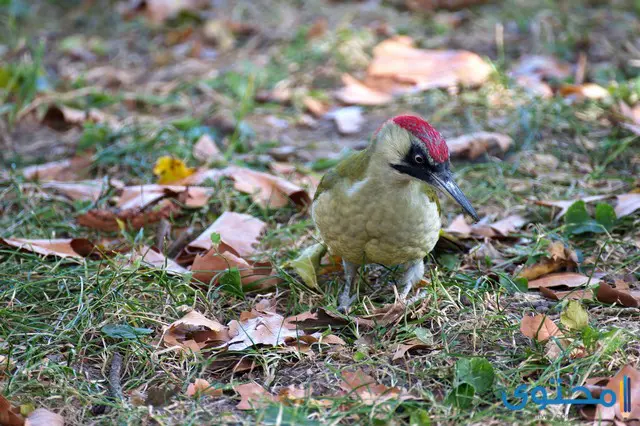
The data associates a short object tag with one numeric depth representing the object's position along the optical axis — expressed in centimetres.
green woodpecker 634
